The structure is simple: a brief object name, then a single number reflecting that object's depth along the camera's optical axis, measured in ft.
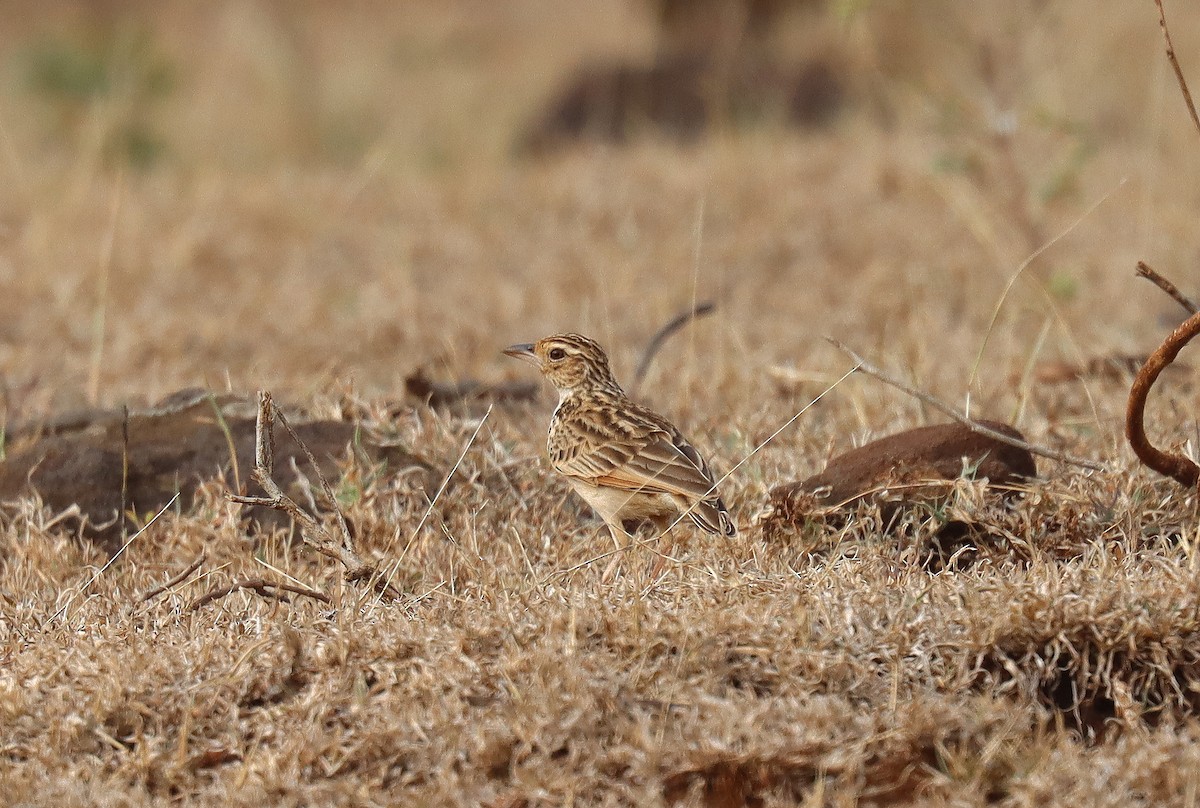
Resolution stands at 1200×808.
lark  23.16
